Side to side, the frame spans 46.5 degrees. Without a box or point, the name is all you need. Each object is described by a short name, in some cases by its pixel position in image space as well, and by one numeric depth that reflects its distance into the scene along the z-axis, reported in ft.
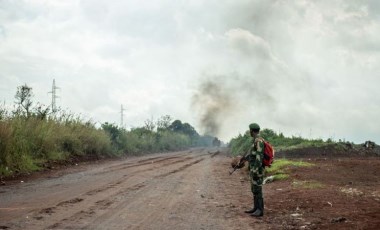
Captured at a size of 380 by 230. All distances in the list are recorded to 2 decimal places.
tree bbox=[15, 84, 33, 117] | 109.79
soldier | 33.22
